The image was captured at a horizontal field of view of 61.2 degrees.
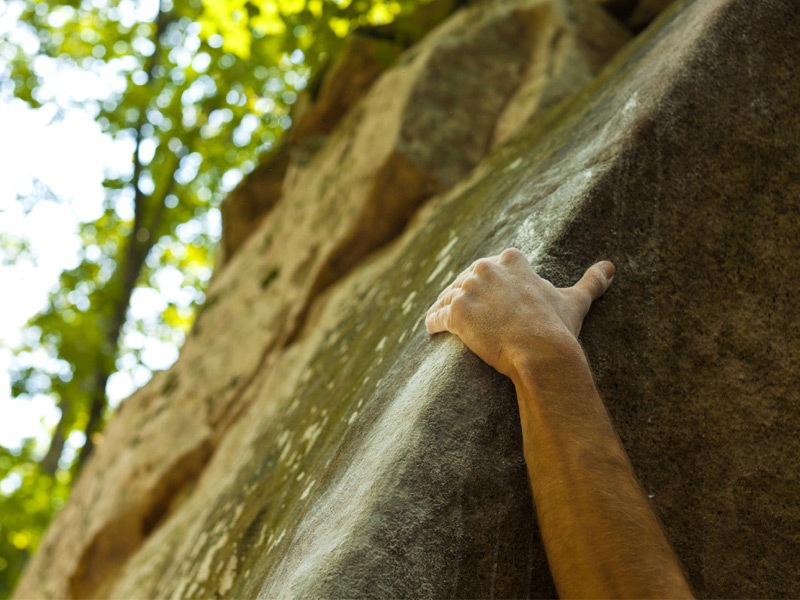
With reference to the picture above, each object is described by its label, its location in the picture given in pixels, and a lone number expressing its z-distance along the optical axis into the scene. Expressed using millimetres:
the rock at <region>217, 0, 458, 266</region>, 5570
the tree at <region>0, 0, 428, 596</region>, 8016
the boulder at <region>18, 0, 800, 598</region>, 1634
